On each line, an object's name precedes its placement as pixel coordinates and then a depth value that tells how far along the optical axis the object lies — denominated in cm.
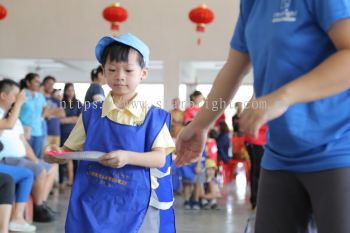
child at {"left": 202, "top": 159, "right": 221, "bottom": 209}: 587
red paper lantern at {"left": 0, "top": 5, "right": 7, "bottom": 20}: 809
